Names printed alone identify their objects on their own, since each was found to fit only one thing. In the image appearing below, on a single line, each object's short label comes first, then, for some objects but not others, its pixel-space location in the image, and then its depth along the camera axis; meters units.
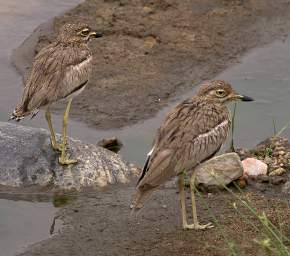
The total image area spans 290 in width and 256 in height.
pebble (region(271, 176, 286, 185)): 16.17
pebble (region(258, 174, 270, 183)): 16.27
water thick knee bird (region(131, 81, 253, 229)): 13.87
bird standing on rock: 16.30
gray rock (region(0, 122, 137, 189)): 16.31
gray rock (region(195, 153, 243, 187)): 15.95
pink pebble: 16.47
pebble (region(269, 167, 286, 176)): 16.45
